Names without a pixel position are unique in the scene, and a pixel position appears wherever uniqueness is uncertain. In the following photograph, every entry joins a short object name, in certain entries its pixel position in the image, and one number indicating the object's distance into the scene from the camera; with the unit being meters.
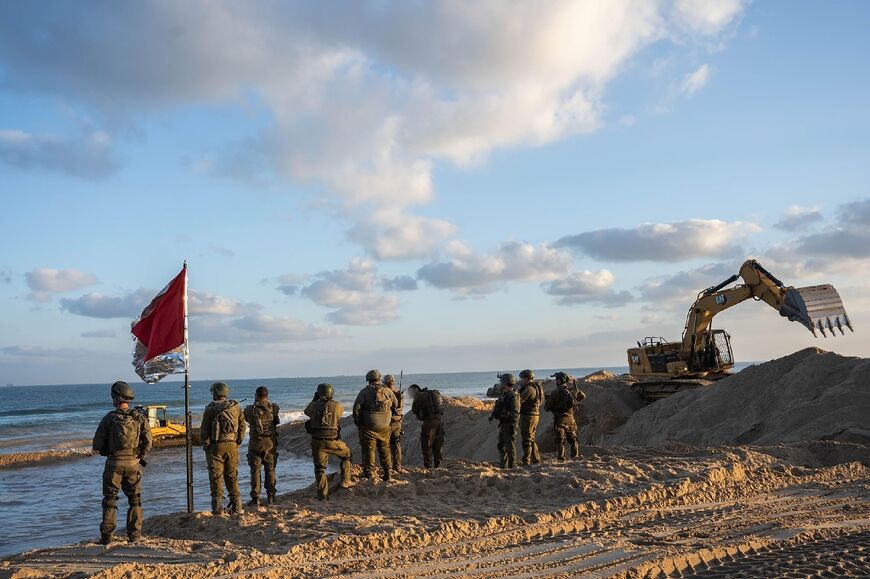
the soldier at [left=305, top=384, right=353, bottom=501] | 9.77
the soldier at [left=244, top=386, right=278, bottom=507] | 9.64
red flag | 9.49
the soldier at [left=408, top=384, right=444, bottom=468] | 12.93
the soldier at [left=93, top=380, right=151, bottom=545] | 7.72
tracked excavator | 17.86
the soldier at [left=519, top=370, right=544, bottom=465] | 12.36
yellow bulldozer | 25.34
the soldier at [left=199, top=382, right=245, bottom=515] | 8.78
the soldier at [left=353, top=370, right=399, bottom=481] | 10.53
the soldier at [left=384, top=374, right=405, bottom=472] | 11.73
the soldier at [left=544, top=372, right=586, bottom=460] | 13.34
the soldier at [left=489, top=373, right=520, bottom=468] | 12.12
